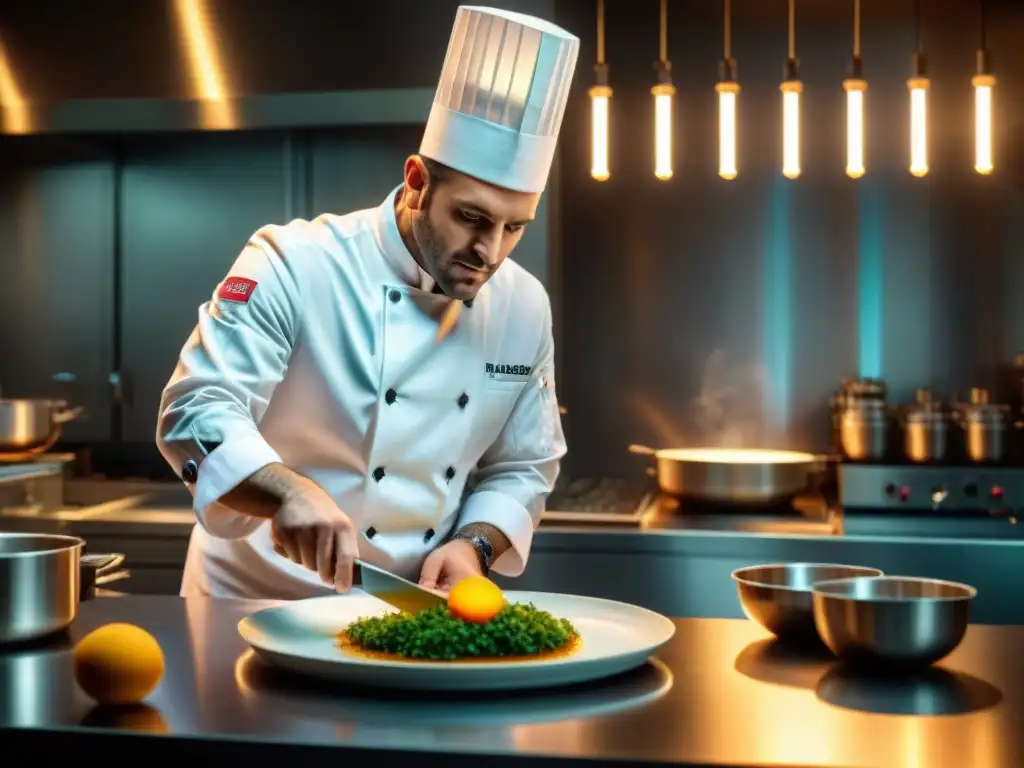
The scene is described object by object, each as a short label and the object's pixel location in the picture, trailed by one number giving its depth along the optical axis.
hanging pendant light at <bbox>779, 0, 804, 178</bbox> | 3.13
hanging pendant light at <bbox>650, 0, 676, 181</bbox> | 3.19
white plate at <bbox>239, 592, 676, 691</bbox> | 1.19
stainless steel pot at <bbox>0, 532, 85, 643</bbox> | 1.37
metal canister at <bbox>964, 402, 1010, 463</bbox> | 3.22
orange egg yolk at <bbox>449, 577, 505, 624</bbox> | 1.30
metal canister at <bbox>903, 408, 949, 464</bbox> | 3.25
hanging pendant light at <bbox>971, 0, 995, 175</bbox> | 3.10
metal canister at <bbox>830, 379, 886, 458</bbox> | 3.36
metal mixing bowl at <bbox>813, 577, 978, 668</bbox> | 1.28
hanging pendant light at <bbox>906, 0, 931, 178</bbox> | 3.07
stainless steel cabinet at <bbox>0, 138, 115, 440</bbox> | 3.75
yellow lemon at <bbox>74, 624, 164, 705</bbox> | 1.14
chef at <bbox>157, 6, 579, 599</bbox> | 1.76
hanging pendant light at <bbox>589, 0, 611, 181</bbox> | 3.17
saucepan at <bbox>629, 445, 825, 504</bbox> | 3.10
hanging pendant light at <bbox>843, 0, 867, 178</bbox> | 3.08
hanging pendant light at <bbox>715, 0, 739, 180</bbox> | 3.17
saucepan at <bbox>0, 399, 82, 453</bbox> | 3.35
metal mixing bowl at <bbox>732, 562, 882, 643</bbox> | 1.42
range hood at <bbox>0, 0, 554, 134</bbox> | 3.36
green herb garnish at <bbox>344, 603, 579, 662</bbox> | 1.26
